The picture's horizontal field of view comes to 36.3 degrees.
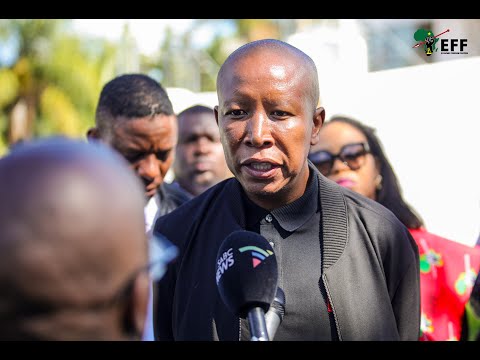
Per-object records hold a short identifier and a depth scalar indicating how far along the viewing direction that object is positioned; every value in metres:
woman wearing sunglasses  3.67
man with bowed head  3.55
